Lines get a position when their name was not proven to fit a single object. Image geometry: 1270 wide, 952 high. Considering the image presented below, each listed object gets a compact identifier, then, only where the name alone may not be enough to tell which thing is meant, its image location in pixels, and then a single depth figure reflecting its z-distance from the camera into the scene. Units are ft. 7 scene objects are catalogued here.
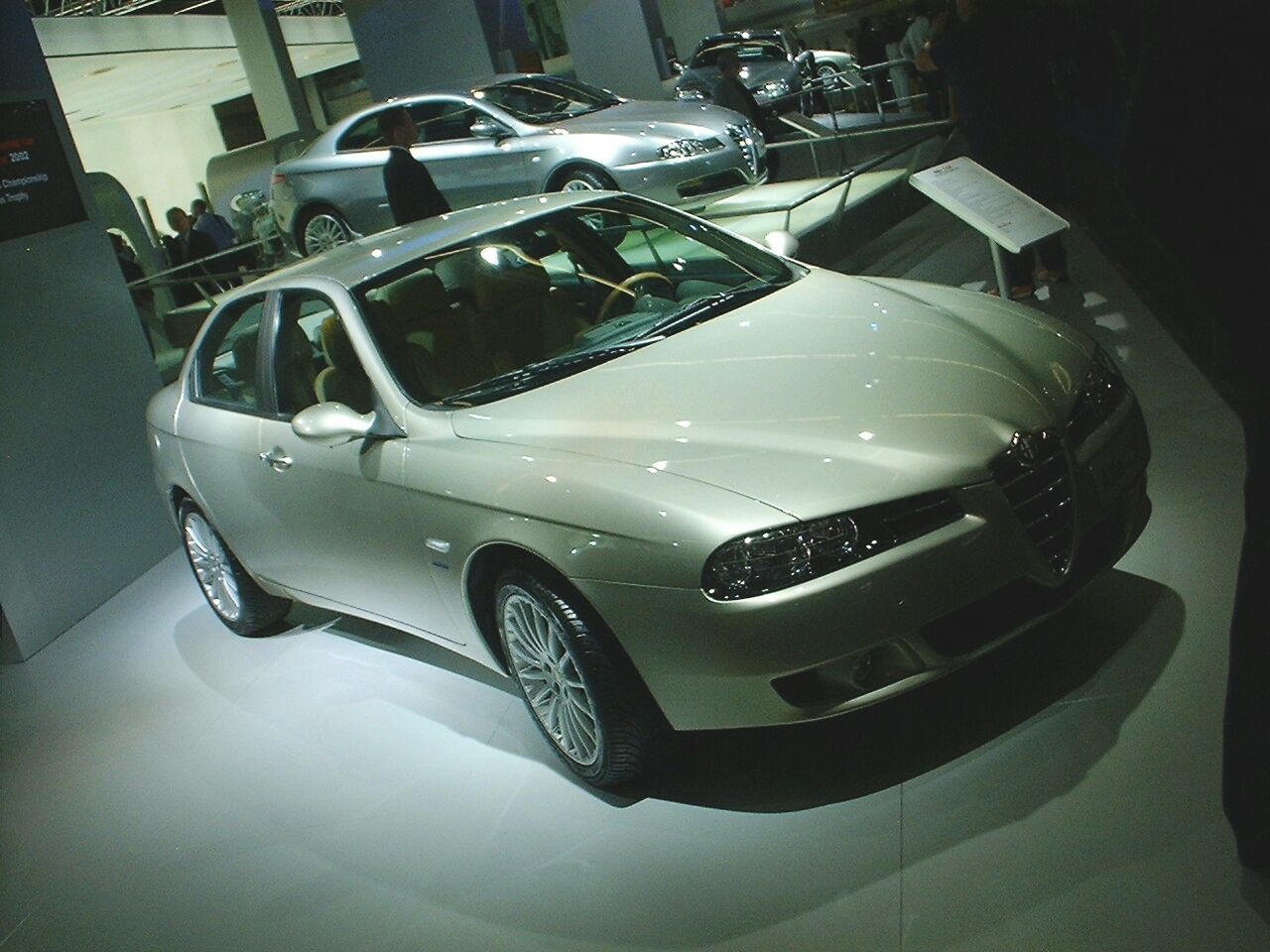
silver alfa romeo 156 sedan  9.25
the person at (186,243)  40.65
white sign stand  16.84
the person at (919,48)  39.60
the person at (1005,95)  21.15
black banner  20.11
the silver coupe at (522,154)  29.94
